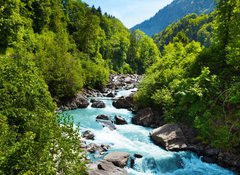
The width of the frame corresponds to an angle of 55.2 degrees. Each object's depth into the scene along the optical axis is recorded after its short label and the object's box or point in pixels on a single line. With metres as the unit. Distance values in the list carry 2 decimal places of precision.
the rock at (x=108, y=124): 28.75
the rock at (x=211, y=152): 21.54
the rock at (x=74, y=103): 37.56
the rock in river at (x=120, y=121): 30.87
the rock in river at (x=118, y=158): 19.33
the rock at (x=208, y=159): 20.86
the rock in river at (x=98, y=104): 39.16
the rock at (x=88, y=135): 24.80
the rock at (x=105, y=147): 22.40
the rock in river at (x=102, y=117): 31.83
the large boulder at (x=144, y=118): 30.51
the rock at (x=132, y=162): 19.98
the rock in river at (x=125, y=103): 38.74
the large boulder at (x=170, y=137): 23.00
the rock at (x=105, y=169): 17.05
